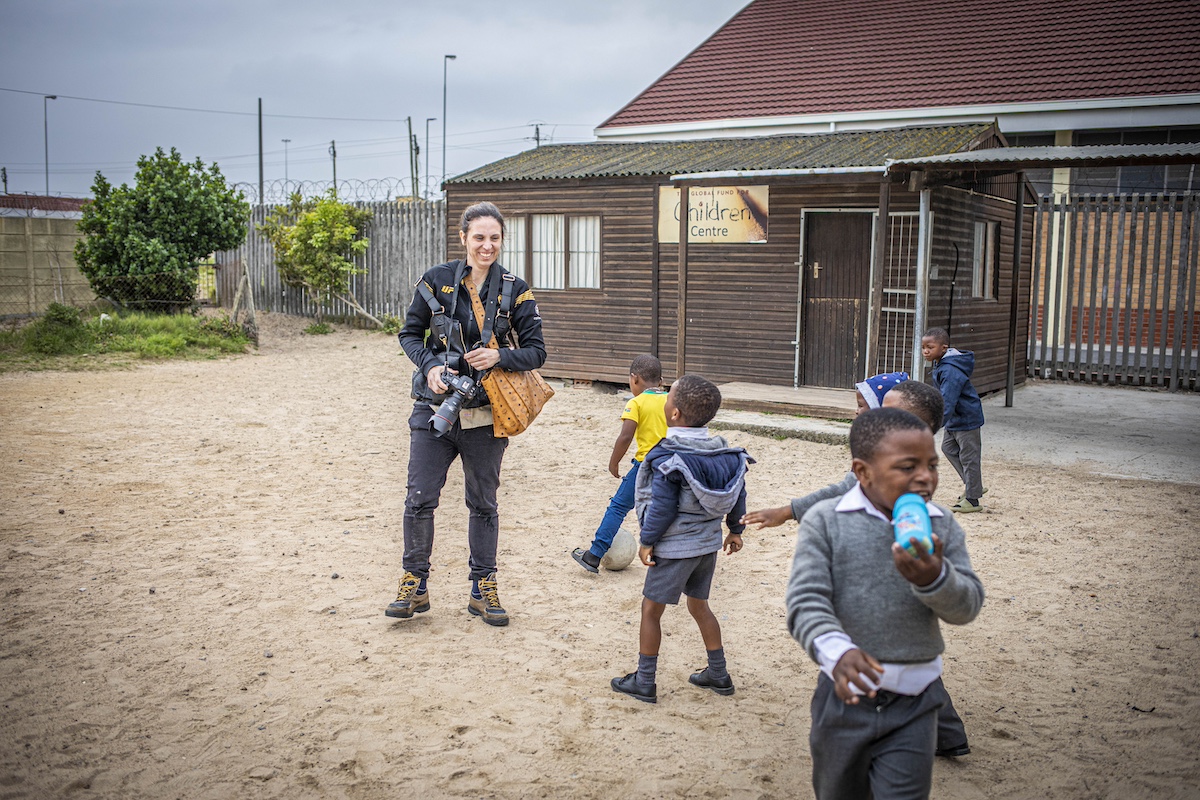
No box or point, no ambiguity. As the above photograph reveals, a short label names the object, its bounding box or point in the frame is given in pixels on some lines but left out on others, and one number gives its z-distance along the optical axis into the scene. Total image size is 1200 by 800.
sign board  12.15
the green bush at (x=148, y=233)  17.08
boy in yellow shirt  5.17
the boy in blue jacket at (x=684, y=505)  3.74
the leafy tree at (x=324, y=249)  19.05
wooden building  11.09
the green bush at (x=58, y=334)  14.44
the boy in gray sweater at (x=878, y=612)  2.34
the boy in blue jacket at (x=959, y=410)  6.80
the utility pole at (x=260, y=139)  39.97
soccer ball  5.64
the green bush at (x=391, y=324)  19.20
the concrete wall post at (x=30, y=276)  19.02
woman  4.52
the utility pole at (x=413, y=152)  40.62
